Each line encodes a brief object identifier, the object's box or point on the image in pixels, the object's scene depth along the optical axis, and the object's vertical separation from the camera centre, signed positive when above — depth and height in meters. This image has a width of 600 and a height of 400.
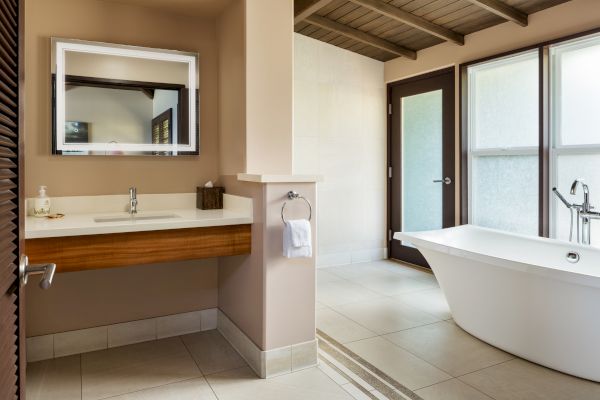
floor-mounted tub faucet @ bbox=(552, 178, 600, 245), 2.99 -0.14
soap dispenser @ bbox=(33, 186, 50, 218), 2.38 -0.04
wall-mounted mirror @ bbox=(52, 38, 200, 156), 2.49 +0.59
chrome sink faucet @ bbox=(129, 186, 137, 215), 2.63 -0.02
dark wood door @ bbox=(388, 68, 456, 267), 4.36 +0.43
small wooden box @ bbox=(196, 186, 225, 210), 2.77 -0.01
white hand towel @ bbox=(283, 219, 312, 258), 2.20 -0.22
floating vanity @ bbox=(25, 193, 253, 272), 1.97 -0.18
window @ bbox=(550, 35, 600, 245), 3.18 +0.56
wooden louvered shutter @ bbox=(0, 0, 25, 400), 0.85 -0.01
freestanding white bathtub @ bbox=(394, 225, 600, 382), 2.19 -0.58
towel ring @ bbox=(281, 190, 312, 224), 2.28 +0.00
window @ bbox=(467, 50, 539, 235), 3.62 +0.47
